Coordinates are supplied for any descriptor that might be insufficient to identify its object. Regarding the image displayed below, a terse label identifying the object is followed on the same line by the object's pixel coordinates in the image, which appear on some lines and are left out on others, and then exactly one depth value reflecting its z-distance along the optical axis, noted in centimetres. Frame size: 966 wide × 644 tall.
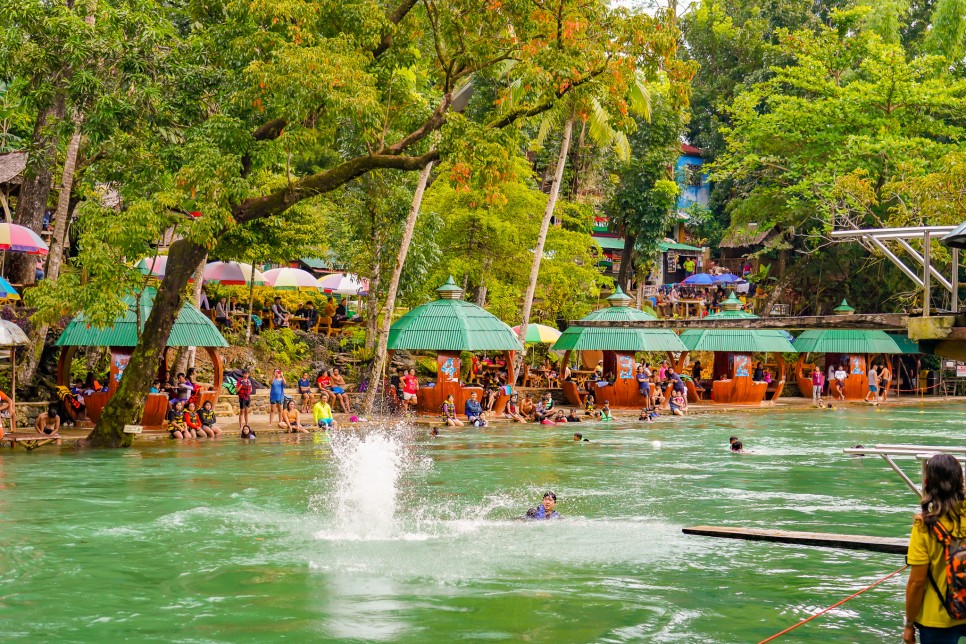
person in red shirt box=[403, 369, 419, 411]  2830
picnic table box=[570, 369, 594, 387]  3456
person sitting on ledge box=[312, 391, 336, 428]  2430
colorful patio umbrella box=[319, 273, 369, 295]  3412
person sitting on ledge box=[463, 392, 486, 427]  2759
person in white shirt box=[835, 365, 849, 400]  3844
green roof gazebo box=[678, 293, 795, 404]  3541
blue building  5188
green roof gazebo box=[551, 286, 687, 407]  3262
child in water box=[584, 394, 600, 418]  3069
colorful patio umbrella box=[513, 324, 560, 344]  3444
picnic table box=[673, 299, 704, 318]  4616
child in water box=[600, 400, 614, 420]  2977
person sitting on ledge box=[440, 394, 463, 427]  2714
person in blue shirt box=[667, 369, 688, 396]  3284
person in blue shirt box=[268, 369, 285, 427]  2462
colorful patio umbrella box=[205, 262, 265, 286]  3030
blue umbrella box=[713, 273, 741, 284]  4828
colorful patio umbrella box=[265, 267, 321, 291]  3209
